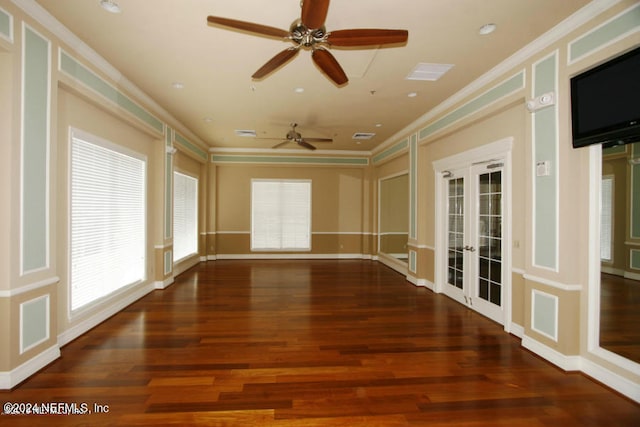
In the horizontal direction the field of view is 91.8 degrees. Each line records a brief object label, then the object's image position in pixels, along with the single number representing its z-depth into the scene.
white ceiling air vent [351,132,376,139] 7.07
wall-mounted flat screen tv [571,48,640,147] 2.32
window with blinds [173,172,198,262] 6.77
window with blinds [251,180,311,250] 9.14
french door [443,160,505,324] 4.11
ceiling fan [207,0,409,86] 2.11
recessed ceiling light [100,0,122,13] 2.63
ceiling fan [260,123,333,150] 5.85
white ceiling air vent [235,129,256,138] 6.89
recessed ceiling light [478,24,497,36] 2.93
